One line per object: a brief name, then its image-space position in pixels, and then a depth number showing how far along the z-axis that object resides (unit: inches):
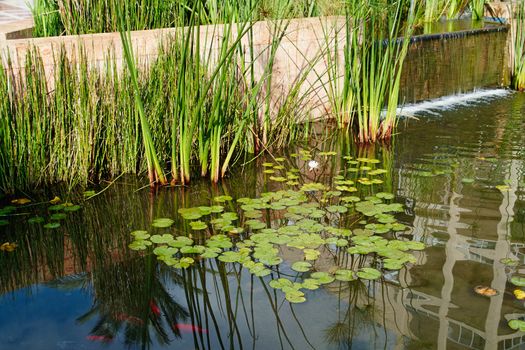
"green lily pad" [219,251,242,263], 122.4
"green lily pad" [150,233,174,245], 129.7
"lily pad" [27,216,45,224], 141.7
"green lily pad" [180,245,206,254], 125.5
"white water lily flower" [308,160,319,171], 175.9
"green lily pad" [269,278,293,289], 113.8
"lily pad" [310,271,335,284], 115.6
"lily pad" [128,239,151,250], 127.6
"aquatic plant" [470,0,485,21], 379.2
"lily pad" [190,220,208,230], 136.2
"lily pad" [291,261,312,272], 119.6
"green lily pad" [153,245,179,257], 124.7
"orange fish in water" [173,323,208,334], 102.1
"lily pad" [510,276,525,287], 114.4
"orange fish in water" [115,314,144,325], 104.7
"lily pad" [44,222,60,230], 138.6
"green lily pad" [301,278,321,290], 113.7
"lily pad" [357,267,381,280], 115.9
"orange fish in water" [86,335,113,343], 99.4
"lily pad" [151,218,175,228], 138.8
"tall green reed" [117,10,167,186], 144.2
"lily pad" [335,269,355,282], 116.3
